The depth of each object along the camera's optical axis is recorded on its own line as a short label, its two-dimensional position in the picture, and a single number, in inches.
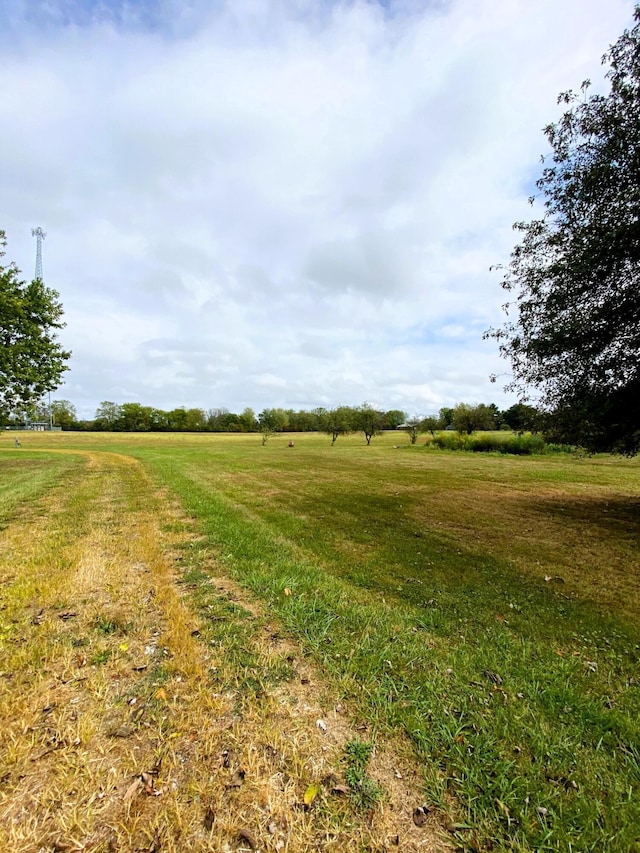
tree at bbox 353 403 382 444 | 2162.9
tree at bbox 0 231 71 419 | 621.9
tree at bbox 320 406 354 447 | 2220.7
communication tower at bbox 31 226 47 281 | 1622.9
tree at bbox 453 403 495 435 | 1967.3
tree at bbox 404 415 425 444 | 2103.2
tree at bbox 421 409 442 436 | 2137.1
